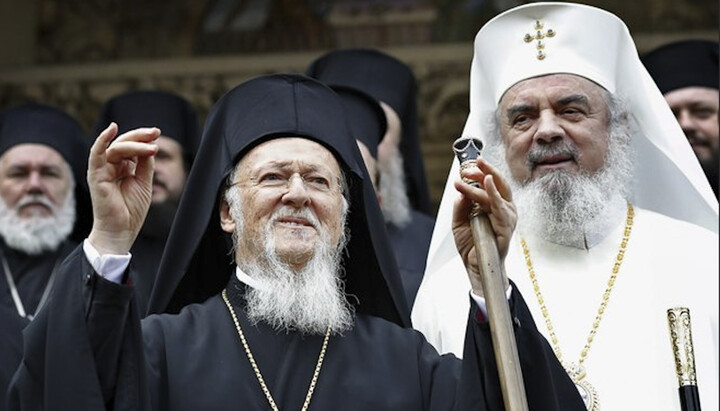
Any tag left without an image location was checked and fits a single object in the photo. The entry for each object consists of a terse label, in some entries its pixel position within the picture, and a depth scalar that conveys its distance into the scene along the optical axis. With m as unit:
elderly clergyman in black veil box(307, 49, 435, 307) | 7.94
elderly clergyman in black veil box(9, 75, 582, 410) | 4.73
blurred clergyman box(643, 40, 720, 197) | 7.47
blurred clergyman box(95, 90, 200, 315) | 7.92
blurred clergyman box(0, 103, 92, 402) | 8.04
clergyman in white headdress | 5.80
